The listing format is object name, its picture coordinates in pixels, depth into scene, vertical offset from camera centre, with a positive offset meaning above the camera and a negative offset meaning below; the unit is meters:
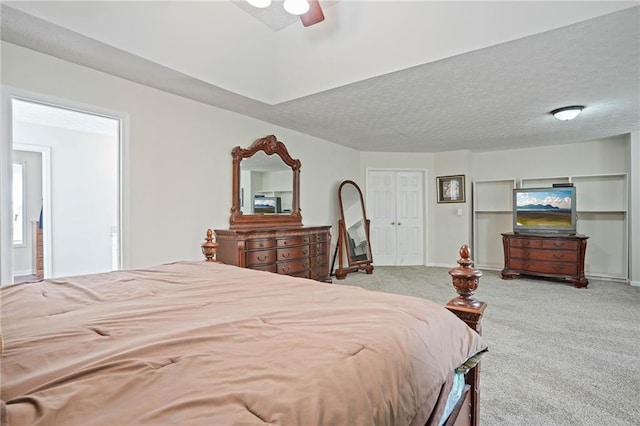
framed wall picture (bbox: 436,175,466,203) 6.45 +0.44
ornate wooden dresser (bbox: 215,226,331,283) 3.62 -0.50
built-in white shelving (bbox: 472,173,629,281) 5.29 -0.09
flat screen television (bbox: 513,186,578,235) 5.12 +0.01
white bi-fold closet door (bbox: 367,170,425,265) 6.77 -0.10
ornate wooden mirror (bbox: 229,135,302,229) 4.02 +0.32
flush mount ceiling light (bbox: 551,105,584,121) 3.76 +1.16
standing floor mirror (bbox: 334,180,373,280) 5.78 -0.43
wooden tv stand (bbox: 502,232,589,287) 4.90 -0.73
